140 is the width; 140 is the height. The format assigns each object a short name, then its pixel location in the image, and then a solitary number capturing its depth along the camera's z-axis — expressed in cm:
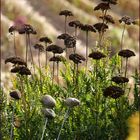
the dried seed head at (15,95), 895
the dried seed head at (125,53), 1035
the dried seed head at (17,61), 1004
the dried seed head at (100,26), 1127
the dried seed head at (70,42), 1104
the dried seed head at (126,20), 1157
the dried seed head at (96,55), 1015
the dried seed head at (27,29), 1116
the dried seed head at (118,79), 965
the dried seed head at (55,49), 1077
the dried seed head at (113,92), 920
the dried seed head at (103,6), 1130
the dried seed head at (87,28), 1096
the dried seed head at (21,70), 962
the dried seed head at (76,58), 1033
